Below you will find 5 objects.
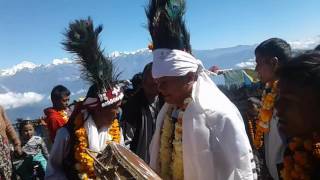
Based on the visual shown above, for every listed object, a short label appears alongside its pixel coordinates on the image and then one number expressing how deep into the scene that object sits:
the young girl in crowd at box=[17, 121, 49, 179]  4.82
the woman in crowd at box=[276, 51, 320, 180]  1.38
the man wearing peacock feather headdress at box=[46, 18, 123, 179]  2.44
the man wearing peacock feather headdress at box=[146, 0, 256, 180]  1.88
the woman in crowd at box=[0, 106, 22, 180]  3.79
